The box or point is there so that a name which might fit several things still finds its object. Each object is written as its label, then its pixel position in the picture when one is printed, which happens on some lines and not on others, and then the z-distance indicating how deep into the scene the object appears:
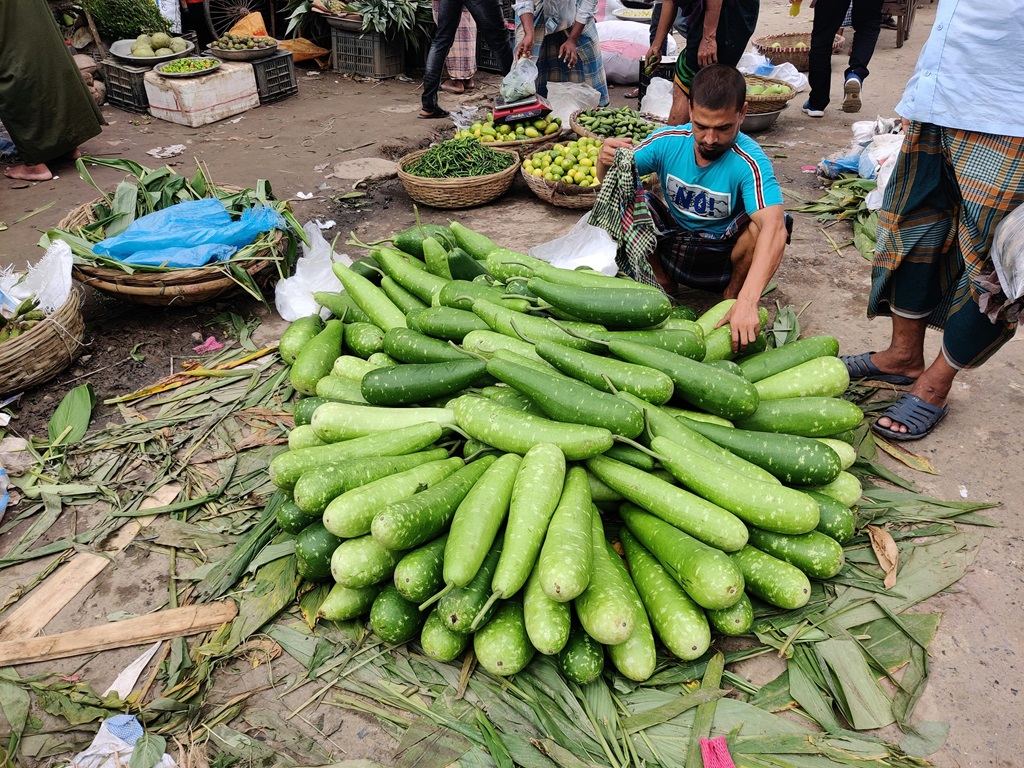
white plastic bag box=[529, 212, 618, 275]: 4.13
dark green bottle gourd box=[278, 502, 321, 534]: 2.41
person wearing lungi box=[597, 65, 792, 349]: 3.19
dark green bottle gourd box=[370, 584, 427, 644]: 2.16
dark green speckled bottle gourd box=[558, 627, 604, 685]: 2.02
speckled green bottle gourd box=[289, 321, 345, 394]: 3.13
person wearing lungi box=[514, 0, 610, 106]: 6.93
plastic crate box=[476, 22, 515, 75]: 10.61
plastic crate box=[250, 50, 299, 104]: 8.76
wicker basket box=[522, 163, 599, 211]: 5.48
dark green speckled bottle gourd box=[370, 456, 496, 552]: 2.01
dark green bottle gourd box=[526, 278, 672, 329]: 2.75
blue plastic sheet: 4.09
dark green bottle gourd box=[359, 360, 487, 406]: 2.60
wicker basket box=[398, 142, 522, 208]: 5.59
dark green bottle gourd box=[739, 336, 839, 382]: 2.88
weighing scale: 6.54
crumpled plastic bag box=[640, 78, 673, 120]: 7.36
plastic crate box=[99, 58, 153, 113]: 8.34
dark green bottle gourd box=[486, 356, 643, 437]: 2.31
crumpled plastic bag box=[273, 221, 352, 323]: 4.25
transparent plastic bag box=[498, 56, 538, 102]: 6.49
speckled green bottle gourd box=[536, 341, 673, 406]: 2.44
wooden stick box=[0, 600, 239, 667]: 2.38
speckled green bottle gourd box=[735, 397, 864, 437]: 2.58
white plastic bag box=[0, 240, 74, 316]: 3.88
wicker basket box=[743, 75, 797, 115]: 7.09
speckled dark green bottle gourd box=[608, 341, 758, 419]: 2.45
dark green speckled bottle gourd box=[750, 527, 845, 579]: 2.23
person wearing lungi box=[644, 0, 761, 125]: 5.70
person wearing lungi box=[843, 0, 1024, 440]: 2.61
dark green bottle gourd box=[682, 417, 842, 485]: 2.34
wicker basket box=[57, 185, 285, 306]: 3.96
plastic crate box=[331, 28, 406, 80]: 9.81
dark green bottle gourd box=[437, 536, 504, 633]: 1.99
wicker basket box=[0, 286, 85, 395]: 3.51
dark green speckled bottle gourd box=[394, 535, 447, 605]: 2.04
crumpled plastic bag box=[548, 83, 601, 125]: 7.22
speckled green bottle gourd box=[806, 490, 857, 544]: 2.33
